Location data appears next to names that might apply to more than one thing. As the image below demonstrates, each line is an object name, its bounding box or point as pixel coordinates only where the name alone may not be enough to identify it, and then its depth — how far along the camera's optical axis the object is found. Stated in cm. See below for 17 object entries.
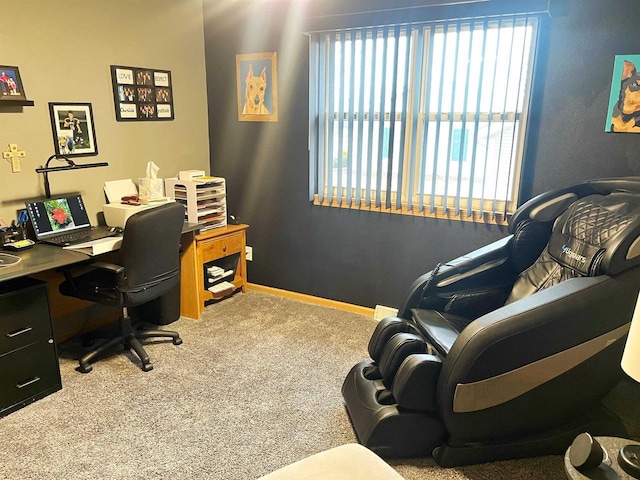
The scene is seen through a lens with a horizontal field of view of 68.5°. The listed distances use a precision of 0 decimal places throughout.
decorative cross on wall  267
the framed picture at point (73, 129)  290
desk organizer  346
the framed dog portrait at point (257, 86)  361
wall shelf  258
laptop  273
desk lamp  282
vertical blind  279
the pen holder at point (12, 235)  258
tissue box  332
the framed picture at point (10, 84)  256
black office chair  254
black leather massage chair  181
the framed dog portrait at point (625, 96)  250
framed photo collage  324
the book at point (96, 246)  261
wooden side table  340
